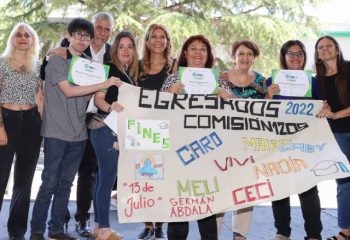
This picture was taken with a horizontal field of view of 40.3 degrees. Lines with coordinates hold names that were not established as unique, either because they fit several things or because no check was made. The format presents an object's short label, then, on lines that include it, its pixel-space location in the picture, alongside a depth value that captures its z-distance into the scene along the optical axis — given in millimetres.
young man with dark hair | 3883
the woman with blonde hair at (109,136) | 3912
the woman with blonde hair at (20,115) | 3943
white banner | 3688
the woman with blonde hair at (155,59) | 4172
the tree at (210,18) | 12836
